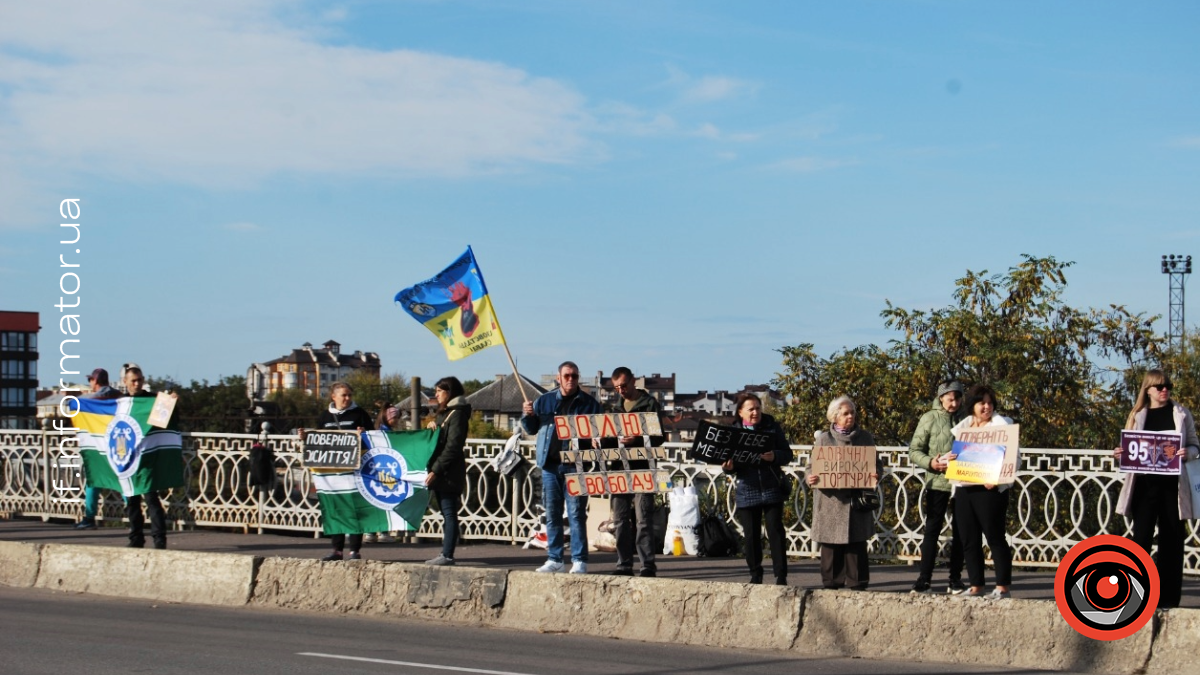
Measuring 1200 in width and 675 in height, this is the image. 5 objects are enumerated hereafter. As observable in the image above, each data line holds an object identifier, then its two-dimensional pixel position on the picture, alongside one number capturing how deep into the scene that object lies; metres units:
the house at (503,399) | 89.05
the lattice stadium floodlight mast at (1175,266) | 81.34
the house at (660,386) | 183.90
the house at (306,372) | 187.20
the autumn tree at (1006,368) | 23.81
